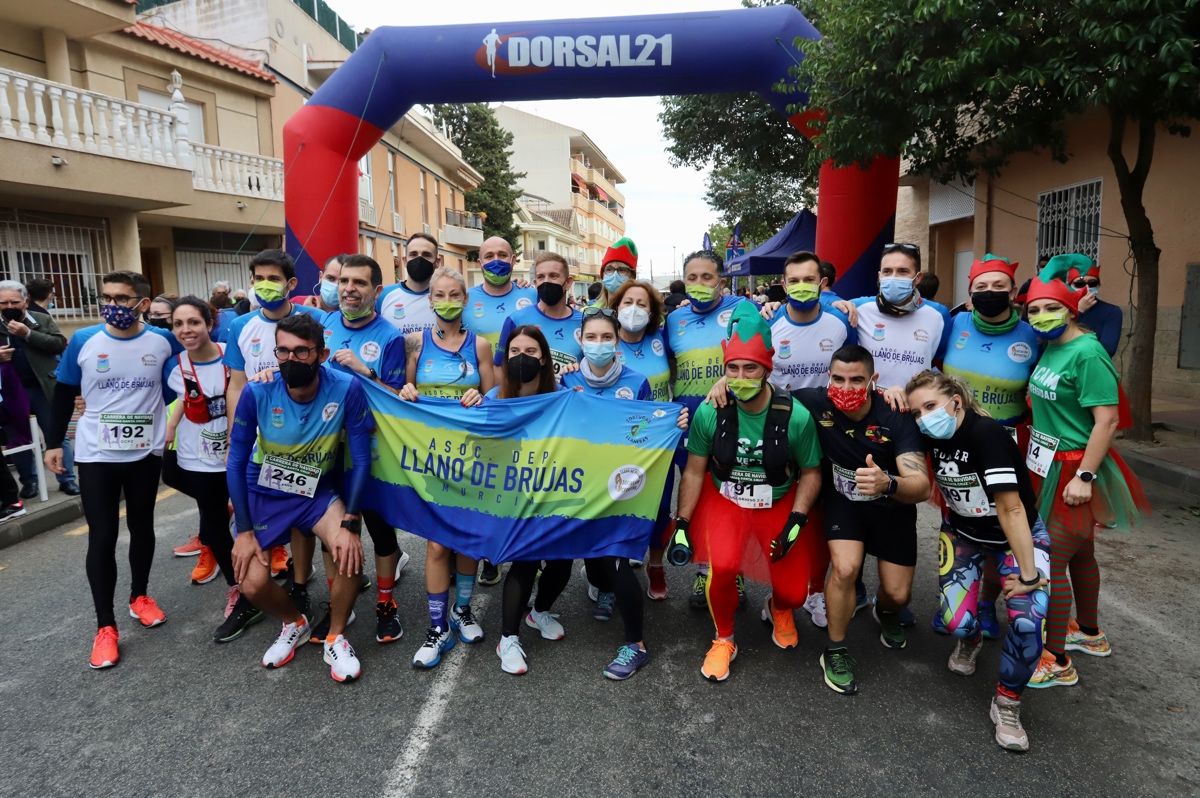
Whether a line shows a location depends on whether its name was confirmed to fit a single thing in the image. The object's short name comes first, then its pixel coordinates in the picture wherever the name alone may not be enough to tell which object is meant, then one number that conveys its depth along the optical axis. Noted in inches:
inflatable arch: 332.8
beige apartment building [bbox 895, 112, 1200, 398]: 410.0
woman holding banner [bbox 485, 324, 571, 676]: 152.1
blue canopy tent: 607.8
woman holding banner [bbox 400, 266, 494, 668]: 153.6
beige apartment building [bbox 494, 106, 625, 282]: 2429.9
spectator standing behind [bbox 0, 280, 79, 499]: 252.5
